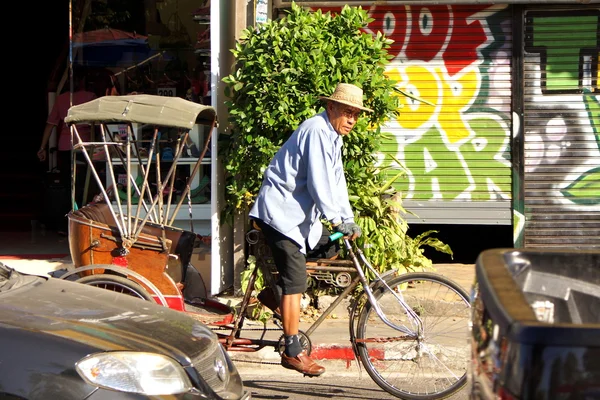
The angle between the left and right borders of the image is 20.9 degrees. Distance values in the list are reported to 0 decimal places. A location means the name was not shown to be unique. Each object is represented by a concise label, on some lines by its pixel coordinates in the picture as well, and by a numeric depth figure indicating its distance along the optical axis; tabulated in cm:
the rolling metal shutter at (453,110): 1674
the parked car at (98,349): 701
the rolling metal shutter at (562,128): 1658
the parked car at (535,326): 498
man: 1044
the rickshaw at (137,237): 1185
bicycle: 1062
